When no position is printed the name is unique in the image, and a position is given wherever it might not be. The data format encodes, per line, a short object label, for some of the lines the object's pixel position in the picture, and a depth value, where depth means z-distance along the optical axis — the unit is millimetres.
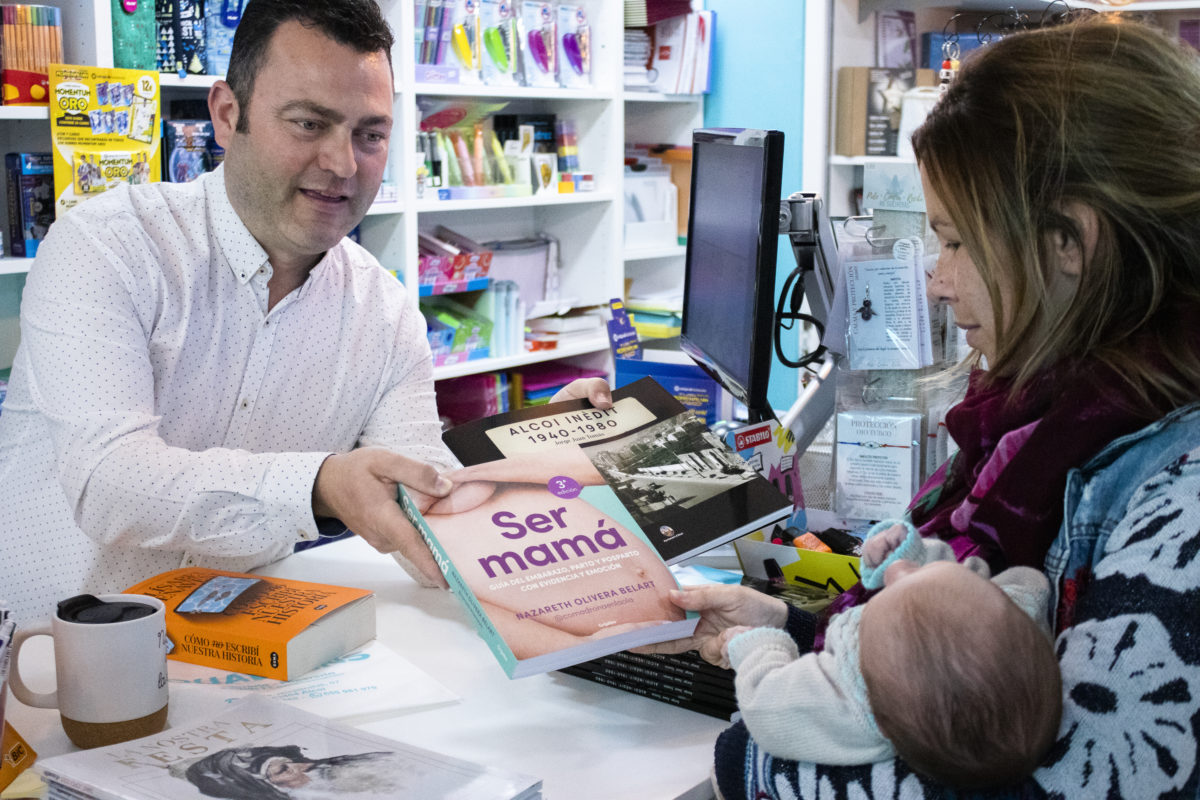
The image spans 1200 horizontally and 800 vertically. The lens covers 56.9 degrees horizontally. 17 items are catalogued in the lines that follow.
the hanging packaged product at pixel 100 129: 2504
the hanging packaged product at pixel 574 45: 3893
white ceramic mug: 983
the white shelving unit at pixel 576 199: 3355
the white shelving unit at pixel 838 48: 3656
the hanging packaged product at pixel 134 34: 2641
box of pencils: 2486
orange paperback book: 1168
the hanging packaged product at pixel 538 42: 3762
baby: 808
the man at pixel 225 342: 1463
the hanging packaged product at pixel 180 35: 2764
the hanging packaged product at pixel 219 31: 2816
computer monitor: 1503
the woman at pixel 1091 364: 818
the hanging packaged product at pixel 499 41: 3639
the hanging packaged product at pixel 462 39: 3480
